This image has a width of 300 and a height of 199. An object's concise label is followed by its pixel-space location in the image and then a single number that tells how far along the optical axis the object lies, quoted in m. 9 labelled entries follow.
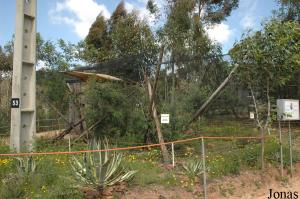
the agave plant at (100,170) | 4.06
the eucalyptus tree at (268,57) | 5.94
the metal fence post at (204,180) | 4.47
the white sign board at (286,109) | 5.88
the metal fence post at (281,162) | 5.84
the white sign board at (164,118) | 6.28
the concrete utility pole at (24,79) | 5.50
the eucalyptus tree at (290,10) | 12.77
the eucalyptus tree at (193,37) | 8.78
